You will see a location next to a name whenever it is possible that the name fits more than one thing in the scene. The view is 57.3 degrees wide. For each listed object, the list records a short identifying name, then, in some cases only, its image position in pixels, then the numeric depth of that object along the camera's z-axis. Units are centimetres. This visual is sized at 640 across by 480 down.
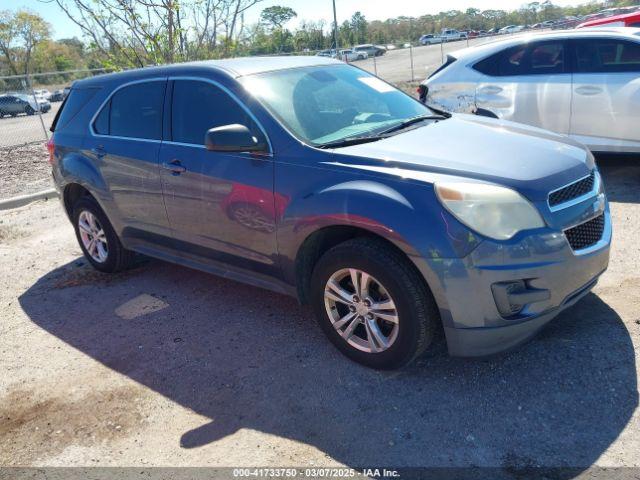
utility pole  1962
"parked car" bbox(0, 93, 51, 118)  1787
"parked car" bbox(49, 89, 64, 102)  3547
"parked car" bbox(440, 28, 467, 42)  6204
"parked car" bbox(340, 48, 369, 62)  3604
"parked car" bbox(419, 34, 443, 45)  6312
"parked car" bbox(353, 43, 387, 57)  4582
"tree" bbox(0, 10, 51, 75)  5703
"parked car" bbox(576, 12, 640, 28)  892
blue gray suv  299
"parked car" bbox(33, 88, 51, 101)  2638
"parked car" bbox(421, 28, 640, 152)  639
